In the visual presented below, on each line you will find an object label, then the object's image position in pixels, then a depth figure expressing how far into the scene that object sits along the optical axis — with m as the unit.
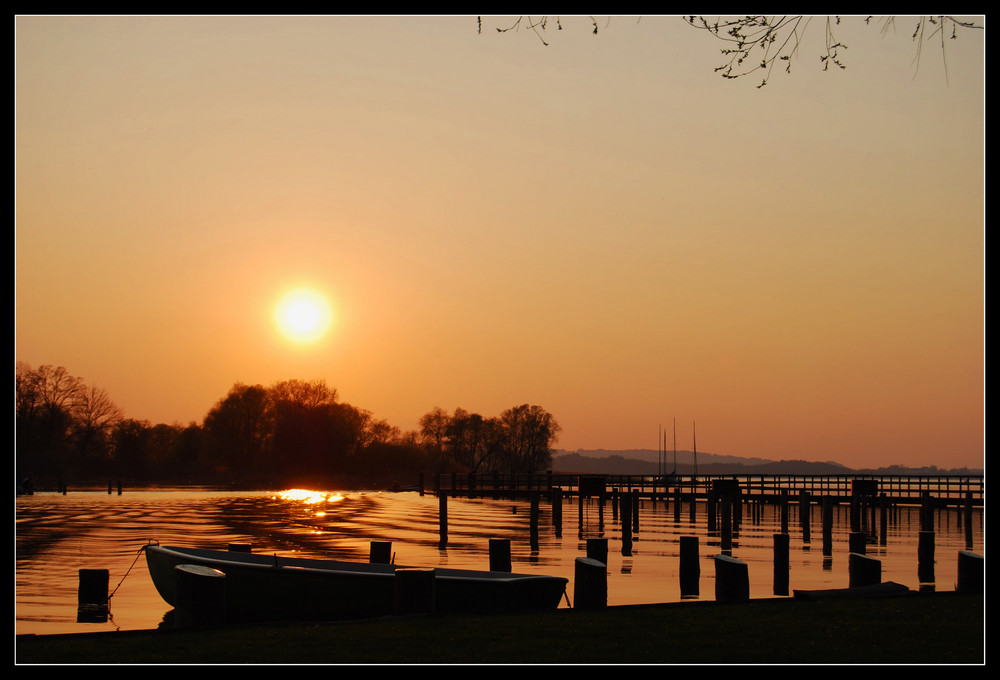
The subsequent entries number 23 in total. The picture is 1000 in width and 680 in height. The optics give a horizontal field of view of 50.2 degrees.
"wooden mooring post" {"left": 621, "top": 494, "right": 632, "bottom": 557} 33.97
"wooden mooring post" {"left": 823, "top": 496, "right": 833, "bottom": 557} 37.10
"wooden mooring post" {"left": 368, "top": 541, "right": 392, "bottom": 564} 21.78
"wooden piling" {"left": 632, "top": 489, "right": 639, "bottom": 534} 46.86
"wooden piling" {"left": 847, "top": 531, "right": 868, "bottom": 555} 23.36
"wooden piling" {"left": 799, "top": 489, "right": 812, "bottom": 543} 43.25
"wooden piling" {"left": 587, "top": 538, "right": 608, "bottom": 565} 21.58
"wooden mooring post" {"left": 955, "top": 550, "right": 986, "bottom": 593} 16.73
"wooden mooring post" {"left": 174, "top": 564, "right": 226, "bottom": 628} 14.62
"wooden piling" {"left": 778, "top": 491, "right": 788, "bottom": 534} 43.45
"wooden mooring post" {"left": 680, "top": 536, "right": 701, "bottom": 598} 22.02
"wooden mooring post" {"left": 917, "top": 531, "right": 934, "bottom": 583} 23.83
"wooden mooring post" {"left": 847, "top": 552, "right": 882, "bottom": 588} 18.59
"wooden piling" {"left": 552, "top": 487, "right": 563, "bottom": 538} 45.13
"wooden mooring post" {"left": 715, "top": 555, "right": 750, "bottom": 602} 16.62
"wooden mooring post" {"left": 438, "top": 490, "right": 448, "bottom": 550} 35.62
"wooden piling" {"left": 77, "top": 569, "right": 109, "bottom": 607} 17.91
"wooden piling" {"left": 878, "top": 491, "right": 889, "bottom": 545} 43.72
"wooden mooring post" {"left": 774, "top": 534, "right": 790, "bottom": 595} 23.28
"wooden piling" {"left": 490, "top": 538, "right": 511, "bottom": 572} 22.08
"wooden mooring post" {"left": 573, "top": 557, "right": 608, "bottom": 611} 15.89
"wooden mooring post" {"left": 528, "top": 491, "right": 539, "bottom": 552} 36.36
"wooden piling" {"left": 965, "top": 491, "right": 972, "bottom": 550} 43.81
